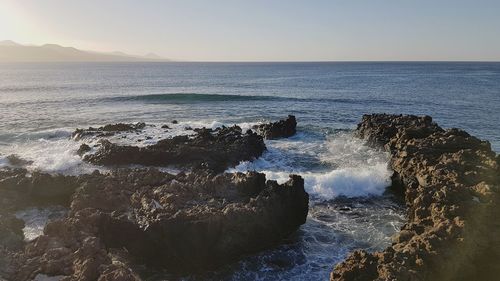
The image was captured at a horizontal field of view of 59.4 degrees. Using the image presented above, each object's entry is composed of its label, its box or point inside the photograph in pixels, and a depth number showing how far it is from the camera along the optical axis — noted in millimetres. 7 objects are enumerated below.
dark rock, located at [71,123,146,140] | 34625
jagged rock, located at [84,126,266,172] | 26125
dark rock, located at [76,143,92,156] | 29016
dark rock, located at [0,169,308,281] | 13992
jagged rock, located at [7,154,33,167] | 27406
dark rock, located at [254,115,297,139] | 35938
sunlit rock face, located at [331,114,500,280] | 11792
